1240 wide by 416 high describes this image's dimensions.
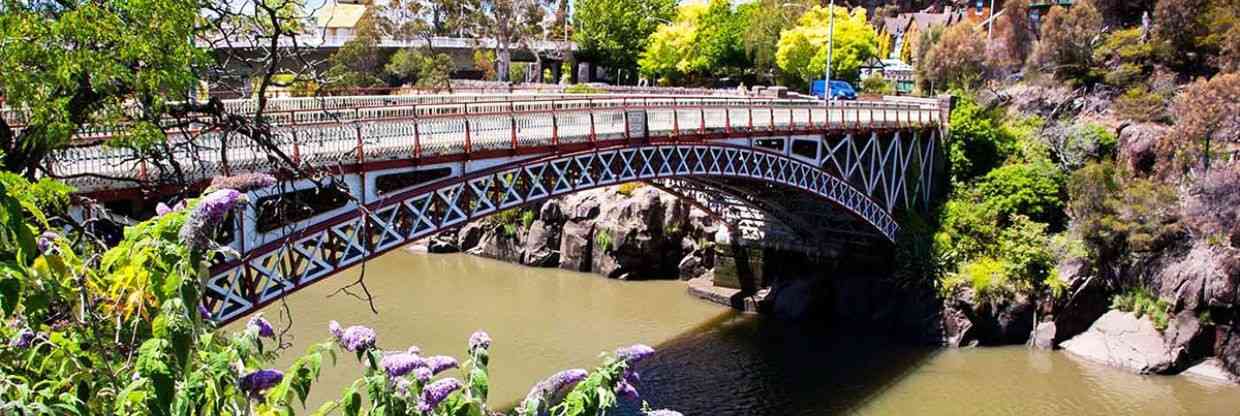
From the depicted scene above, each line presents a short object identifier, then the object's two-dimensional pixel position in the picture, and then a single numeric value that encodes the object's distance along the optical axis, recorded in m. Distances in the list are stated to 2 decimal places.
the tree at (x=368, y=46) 56.59
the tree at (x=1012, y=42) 43.41
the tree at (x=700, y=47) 62.72
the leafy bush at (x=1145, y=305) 27.97
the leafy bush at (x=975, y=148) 35.38
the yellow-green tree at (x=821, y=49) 56.69
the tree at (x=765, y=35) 59.59
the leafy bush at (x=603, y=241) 38.16
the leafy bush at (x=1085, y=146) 33.66
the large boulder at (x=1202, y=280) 26.86
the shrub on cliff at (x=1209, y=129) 29.62
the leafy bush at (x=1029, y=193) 32.69
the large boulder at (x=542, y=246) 40.16
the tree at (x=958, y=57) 44.81
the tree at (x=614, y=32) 67.38
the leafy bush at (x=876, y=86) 56.36
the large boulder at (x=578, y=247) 39.06
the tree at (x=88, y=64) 7.51
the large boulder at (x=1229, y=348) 26.62
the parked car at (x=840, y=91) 49.41
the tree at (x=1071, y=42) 39.50
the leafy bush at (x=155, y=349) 4.62
